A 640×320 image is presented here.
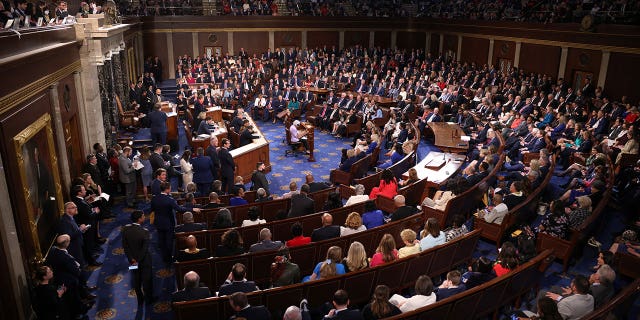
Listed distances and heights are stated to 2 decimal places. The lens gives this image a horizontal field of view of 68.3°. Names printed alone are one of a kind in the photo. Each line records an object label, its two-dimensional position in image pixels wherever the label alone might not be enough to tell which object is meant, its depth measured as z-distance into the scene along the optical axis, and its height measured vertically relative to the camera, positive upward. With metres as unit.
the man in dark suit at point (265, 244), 6.41 -3.03
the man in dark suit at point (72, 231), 6.69 -3.01
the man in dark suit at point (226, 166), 10.56 -3.33
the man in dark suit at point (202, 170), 10.02 -3.24
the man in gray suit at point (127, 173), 9.80 -3.26
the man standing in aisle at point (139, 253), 6.41 -3.17
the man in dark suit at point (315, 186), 9.48 -3.36
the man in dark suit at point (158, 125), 13.28 -3.07
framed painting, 6.43 -2.40
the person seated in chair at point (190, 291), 5.23 -2.98
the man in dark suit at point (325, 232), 6.98 -3.10
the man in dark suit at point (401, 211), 7.82 -3.14
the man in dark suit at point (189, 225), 7.12 -3.12
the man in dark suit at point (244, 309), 4.74 -2.90
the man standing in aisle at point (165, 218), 7.59 -3.23
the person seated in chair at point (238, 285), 5.32 -2.96
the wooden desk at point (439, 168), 10.67 -3.55
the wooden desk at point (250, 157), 11.94 -3.62
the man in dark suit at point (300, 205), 8.01 -3.13
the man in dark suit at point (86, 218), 7.70 -3.31
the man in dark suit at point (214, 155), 10.67 -3.10
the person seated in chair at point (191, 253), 6.26 -3.07
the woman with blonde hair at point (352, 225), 7.09 -3.06
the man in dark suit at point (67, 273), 5.99 -3.24
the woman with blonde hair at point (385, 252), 6.25 -3.04
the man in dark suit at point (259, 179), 9.75 -3.30
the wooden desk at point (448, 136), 13.88 -3.63
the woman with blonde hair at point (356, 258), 5.94 -2.97
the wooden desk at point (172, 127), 14.62 -3.47
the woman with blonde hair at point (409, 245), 6.48 -3.11
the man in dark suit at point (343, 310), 4.76 -2.90
